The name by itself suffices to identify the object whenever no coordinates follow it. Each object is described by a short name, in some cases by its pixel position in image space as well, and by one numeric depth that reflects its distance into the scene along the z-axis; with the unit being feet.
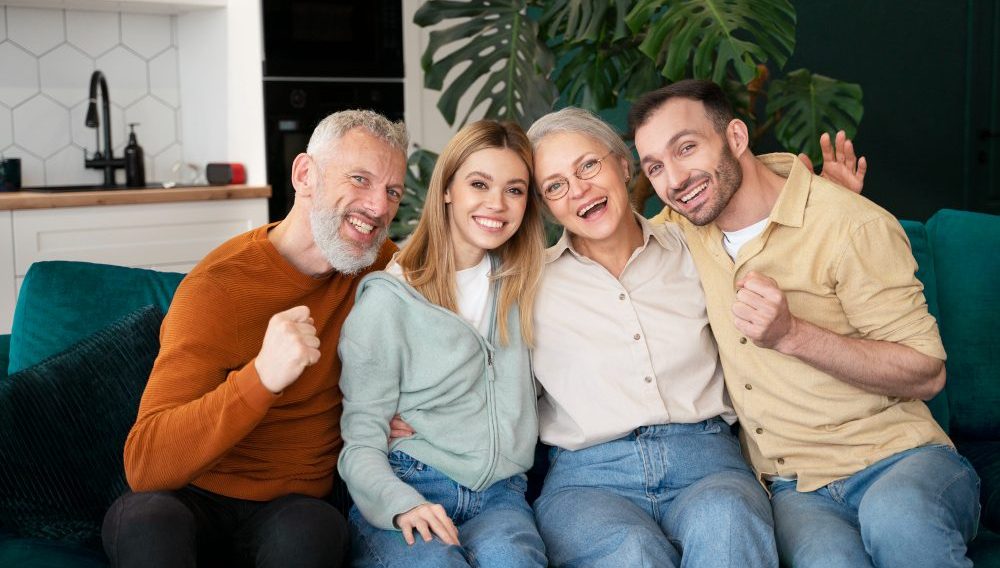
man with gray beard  5.74
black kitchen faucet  14.03
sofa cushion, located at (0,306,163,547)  6.13
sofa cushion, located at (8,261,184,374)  7.22
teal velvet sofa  6.16
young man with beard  6.16
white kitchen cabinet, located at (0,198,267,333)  12.09
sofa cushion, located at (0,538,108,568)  5.84
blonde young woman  6.14
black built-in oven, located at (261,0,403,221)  14.33
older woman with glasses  6.64
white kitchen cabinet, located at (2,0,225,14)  13.94
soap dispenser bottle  14.29
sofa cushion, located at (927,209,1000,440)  7.87
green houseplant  9.77
